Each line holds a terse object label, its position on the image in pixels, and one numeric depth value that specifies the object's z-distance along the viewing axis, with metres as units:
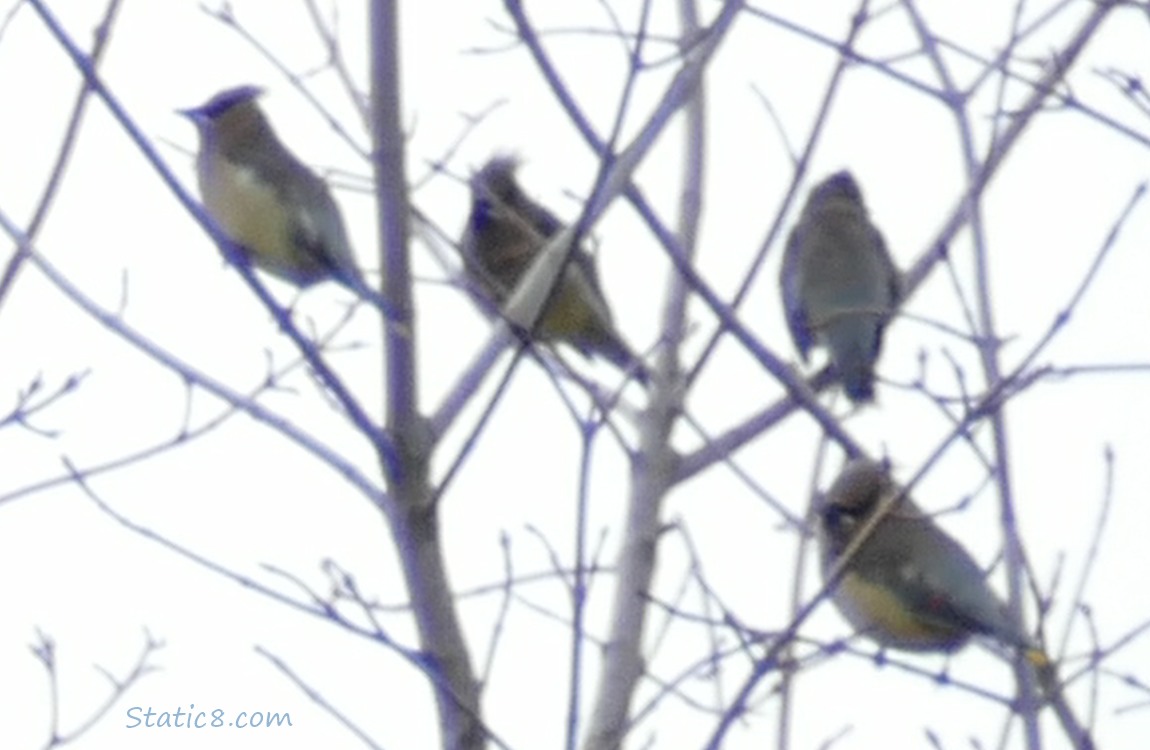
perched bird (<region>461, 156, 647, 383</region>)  14.93
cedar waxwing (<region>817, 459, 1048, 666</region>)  11.57
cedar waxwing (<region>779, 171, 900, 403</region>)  13.54
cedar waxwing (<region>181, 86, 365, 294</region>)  13.08
